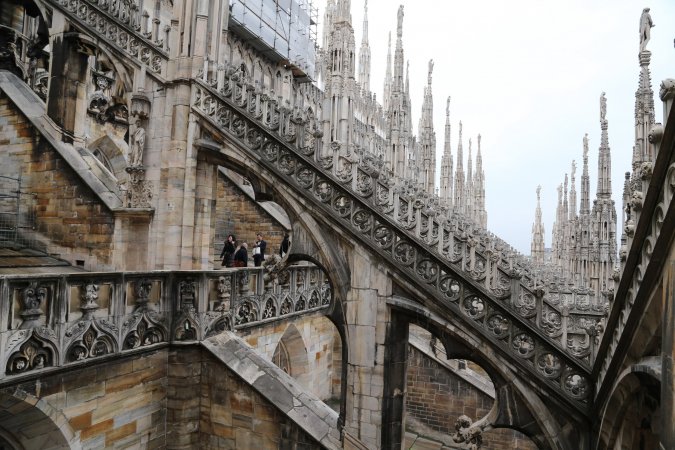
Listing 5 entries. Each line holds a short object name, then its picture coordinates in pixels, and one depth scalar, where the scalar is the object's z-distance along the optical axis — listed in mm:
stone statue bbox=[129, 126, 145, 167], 9281
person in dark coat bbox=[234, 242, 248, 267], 11508
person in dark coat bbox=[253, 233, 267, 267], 11609
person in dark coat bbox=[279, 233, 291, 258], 11966
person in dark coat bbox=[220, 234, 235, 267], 12227
